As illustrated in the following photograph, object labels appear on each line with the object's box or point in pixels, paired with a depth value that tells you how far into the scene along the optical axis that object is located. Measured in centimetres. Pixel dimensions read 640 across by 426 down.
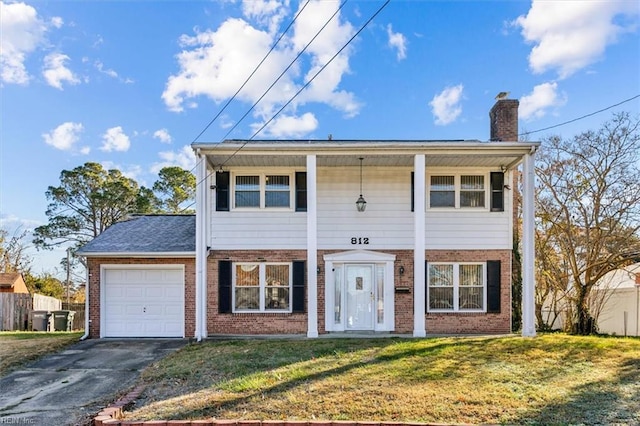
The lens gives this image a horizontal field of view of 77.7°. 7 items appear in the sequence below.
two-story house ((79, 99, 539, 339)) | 1147
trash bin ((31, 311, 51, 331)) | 1652
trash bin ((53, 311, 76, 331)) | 1683
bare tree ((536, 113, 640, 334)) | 1286
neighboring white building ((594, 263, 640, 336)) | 1474
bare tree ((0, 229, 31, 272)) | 2744
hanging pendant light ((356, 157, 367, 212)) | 1149
